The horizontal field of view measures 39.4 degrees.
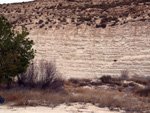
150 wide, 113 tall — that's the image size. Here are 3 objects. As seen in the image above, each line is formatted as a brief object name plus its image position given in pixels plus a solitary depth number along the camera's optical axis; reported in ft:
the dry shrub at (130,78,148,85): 54.63
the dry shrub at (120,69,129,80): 58.59
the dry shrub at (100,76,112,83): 57.94
